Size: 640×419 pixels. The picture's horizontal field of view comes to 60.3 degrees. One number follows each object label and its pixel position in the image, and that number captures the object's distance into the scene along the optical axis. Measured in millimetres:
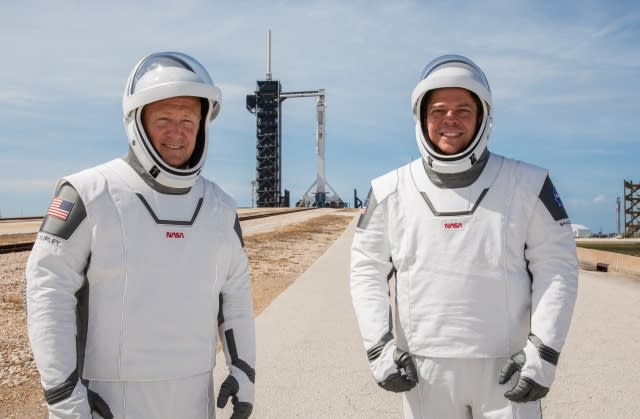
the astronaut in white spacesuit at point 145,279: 2197
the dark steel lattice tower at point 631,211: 40212
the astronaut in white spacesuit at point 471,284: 2615
